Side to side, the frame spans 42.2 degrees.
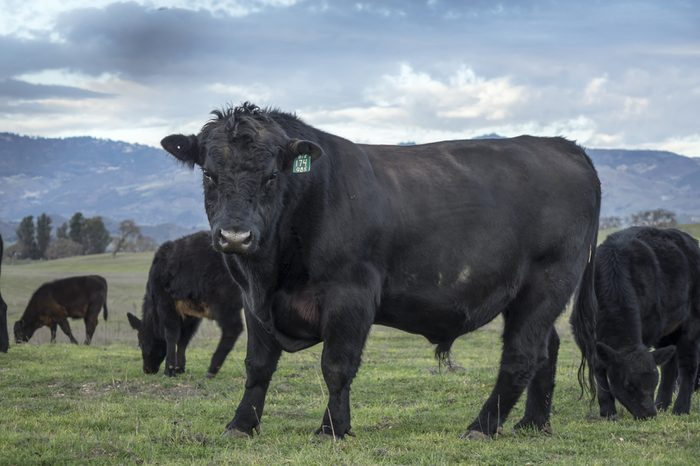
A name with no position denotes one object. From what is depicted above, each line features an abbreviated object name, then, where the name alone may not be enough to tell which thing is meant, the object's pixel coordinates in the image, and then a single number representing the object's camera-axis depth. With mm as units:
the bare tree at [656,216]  123944
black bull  8117
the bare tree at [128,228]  137450
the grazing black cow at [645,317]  11156
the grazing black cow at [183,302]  15859
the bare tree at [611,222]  193475
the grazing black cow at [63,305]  25359
